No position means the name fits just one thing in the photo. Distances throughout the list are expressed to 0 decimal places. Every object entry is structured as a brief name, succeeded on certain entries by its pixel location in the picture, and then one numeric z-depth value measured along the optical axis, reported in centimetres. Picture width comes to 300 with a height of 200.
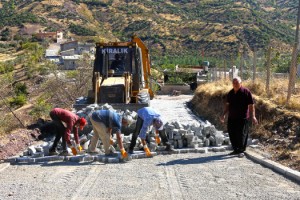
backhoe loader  1443
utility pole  1176
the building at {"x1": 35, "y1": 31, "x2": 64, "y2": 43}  8551
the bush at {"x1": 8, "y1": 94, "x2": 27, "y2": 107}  3488
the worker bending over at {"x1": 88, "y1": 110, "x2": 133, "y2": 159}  957
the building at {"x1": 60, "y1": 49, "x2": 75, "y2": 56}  6739
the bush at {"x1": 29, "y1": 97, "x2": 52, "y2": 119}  1865
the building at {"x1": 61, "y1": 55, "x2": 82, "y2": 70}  4925
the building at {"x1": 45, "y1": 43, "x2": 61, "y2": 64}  6734
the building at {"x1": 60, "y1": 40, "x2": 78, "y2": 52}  7144
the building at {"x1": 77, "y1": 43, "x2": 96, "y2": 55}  6685
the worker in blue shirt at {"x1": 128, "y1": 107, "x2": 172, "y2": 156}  986
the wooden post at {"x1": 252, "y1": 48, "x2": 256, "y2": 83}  1559
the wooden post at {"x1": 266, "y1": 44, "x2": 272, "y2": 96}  1363
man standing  969
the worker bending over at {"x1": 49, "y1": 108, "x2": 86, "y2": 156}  1009
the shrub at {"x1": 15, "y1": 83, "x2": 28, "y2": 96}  3956
